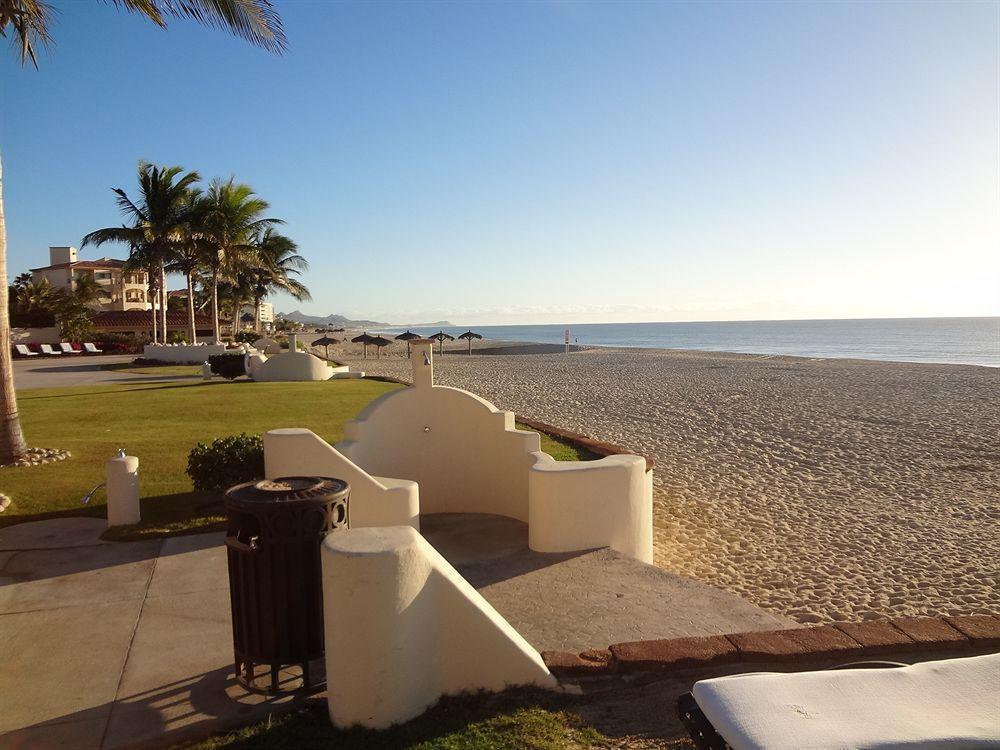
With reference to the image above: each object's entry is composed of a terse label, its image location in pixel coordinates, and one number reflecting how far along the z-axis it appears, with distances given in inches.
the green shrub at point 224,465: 296.7
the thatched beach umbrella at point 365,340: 1823.1
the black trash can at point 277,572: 134.3
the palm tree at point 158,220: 1257.4
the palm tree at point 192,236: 1283.2
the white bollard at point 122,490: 261.6
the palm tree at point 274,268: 1861.5
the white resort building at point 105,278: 2790.4
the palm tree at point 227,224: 1307.8
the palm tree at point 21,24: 359.9
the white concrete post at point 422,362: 257.1
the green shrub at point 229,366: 971.9
